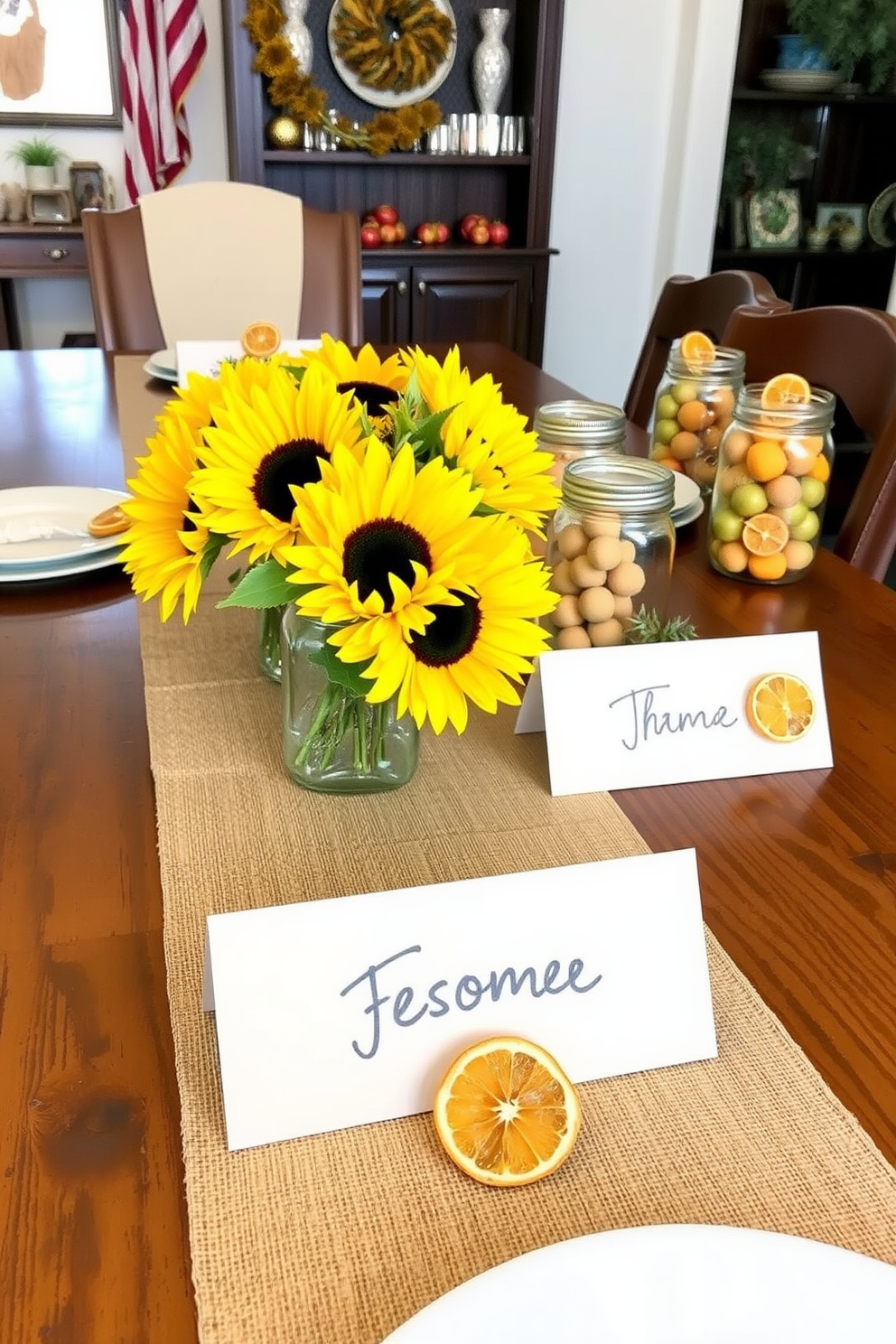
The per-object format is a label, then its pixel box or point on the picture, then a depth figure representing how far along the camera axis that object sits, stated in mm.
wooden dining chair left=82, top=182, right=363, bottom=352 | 2020
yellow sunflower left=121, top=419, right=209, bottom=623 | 597
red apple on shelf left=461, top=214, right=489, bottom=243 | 3279
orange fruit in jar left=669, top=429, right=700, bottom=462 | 1122
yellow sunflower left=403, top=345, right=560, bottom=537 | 574
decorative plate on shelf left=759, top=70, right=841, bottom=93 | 3316
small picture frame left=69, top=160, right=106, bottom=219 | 3098
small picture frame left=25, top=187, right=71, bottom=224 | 3033
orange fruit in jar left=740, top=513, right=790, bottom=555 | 925
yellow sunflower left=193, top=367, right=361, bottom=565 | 539
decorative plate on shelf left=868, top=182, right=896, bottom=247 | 3590
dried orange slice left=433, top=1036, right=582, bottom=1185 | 410
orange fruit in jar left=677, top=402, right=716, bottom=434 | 1097
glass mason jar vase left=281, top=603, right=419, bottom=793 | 593
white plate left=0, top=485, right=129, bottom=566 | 903
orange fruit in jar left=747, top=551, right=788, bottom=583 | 938
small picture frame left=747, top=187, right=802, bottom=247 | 3521
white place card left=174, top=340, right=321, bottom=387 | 1367
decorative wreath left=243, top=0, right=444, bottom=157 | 2799
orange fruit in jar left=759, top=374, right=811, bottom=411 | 902
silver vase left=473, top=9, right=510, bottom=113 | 3084
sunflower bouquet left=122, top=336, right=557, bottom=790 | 492
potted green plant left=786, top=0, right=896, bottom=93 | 3152
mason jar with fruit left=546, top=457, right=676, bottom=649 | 719
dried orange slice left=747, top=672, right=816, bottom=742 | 673
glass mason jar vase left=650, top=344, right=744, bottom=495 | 1083
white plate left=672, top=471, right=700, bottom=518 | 1055
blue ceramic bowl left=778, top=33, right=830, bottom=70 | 3324
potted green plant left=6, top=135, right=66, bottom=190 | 3037
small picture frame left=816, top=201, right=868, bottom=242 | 3594
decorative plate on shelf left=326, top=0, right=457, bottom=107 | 3057
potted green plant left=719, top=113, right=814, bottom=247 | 3445
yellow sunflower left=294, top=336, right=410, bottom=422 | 679
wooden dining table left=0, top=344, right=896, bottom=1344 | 387
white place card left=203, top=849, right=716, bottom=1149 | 424
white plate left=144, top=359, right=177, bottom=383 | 1605
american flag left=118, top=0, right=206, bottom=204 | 2914
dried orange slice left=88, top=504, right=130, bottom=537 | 951
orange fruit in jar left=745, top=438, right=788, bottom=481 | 893
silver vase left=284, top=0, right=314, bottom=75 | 2910
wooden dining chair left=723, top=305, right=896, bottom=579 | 1114
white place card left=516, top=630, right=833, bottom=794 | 641
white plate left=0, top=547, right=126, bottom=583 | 892
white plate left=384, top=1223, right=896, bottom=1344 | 329
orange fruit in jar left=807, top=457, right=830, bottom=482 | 914
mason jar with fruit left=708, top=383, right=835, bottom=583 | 893
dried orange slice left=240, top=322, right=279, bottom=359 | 1388
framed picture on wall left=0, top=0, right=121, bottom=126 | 2984
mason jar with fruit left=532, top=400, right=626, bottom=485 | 896
